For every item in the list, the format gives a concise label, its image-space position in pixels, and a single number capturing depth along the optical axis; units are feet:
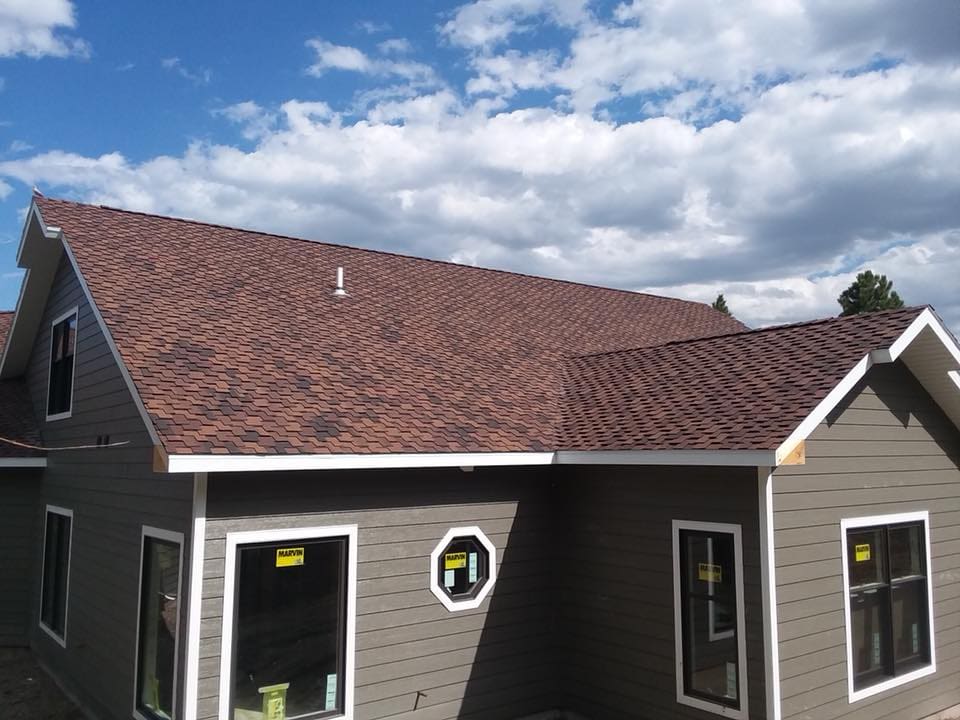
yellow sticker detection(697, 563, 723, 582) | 22.19
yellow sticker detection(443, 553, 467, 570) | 24.32
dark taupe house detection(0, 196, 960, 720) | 20.59
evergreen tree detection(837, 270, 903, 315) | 120.26
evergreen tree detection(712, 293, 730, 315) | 140.96
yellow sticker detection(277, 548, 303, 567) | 20.98
